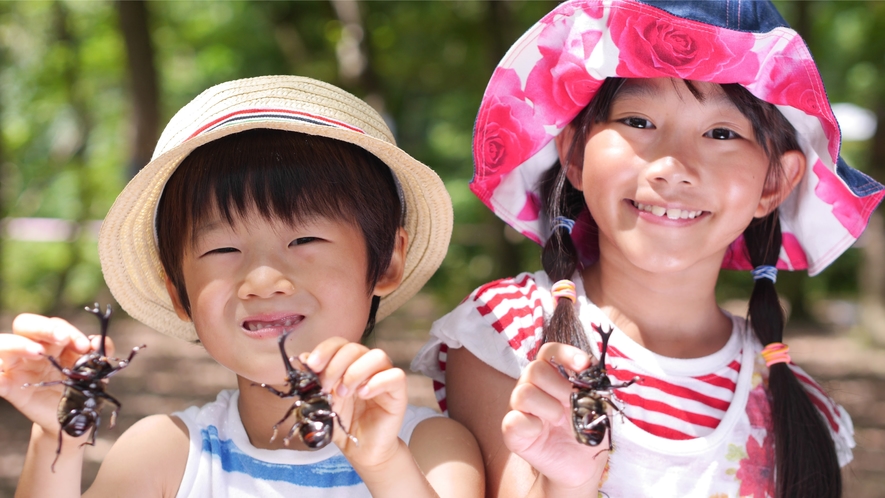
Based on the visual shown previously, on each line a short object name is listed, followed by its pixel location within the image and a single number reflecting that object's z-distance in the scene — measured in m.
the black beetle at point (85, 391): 1.64
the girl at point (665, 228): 2.23
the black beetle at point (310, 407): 1.67
